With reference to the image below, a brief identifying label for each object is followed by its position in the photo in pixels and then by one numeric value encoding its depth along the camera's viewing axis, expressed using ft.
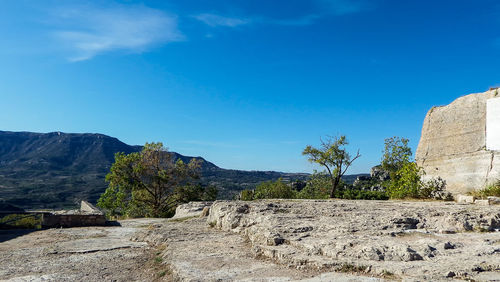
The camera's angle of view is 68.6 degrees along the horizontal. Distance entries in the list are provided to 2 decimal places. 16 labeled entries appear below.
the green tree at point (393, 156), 97.04
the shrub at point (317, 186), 93.20
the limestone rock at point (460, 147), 37.11
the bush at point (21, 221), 42.39
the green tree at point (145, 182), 78.23
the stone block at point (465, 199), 34.70
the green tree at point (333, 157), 80.74
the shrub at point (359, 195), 66.61
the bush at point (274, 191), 98.89
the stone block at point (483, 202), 30.82
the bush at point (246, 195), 103.04
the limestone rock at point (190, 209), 46.11
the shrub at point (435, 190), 40.05
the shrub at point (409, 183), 43.91
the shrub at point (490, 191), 33.93
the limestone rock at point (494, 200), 30.75
